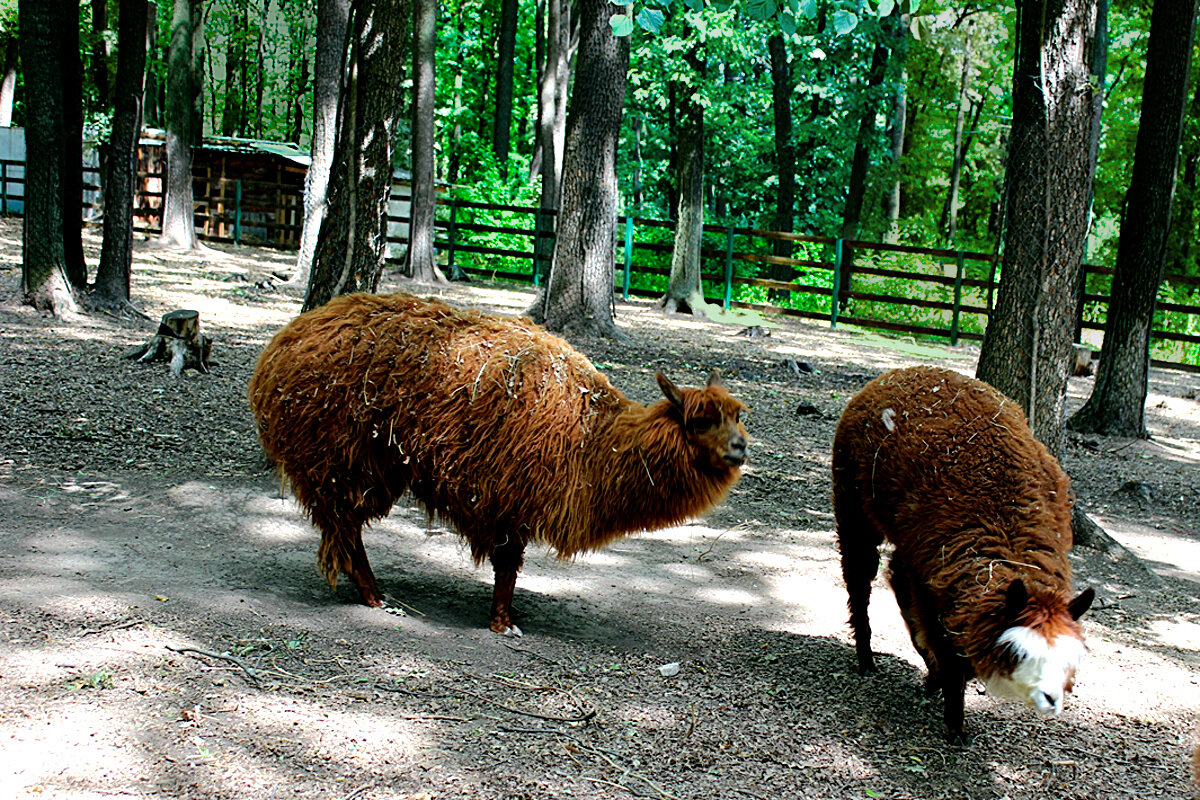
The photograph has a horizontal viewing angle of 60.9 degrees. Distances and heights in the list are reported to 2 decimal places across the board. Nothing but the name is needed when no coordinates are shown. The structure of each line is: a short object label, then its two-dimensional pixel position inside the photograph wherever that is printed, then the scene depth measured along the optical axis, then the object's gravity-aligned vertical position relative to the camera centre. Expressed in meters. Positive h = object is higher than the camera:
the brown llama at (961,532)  3.84 -0.99
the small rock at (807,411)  11.20 -1.32
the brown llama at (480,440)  4.97 -0.85
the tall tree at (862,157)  25.33 +3.82
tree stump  10.12 -1.02
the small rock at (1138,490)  9.00 -1.55
